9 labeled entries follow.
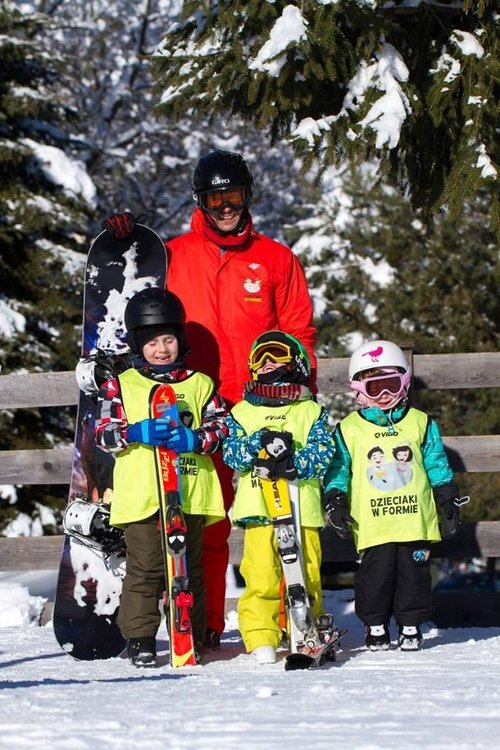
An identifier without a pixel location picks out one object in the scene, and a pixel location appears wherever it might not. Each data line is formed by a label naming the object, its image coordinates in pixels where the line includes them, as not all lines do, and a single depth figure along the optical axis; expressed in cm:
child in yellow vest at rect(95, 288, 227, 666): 871
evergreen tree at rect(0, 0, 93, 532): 2777
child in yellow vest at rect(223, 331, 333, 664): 874
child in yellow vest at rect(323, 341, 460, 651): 931
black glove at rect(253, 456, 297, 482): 872
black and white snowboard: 990
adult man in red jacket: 979
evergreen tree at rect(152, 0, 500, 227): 1133
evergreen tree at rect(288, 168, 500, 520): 3457
